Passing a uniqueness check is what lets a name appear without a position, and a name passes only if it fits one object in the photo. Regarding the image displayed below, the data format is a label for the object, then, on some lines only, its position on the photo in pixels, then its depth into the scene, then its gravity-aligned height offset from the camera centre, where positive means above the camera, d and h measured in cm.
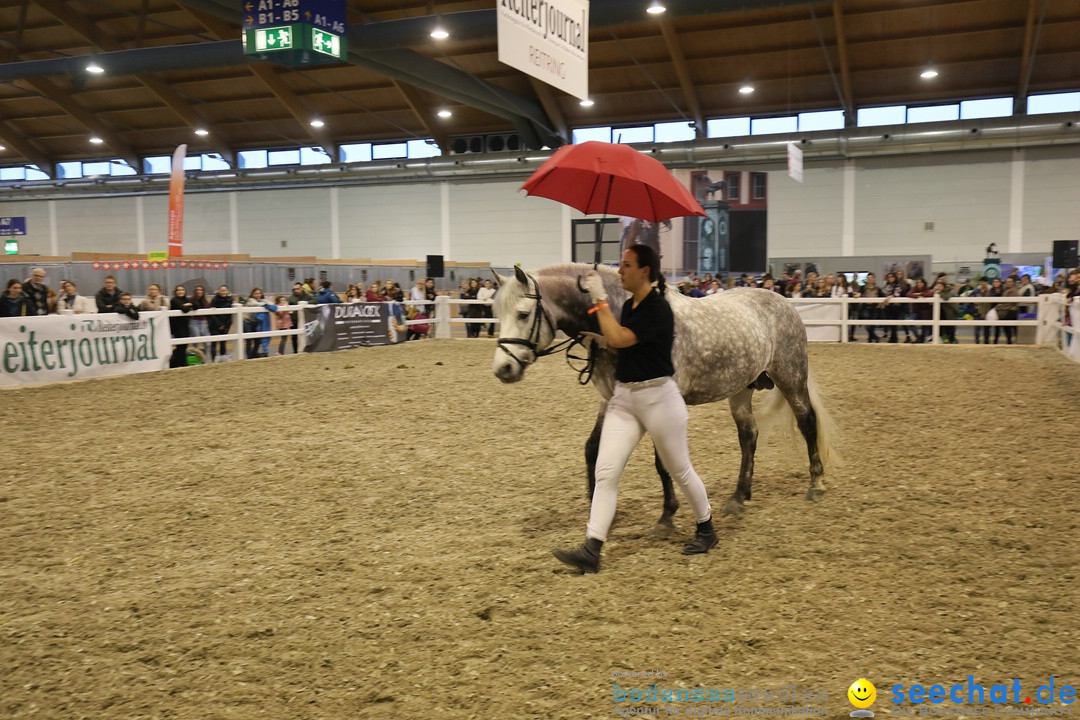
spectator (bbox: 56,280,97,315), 1327 -12
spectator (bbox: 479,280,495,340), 2073 -14
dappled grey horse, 436 -34
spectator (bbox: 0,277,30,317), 1163 -12
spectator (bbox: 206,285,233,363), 1501 -55
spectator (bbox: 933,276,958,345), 1719 -34
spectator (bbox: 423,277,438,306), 2095 +3
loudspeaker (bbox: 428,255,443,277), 2122 +74
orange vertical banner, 1664 +211
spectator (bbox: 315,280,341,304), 1838 -8
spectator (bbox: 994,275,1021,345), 1681 -40
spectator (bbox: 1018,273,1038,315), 1722 +0
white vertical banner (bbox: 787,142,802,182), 1628 +287
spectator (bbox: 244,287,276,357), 1582 -69
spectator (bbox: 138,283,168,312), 1336 -10
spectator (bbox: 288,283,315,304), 1906 -8
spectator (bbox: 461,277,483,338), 2108 -46
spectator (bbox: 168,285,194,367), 1355 -58
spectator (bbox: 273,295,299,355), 1619 -59
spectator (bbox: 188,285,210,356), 1409 -51
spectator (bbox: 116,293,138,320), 1231 -23
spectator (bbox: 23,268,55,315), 1225 +3
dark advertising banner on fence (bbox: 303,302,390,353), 1653 -75
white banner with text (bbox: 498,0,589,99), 679 +243
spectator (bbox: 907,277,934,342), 1755 -41
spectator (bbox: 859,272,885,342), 1821 -40
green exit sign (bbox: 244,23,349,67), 1260 +427
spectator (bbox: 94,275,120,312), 1239 -4
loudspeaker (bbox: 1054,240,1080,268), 1789 +88
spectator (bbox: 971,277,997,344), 1707 -37
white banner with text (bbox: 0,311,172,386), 1069 -81
